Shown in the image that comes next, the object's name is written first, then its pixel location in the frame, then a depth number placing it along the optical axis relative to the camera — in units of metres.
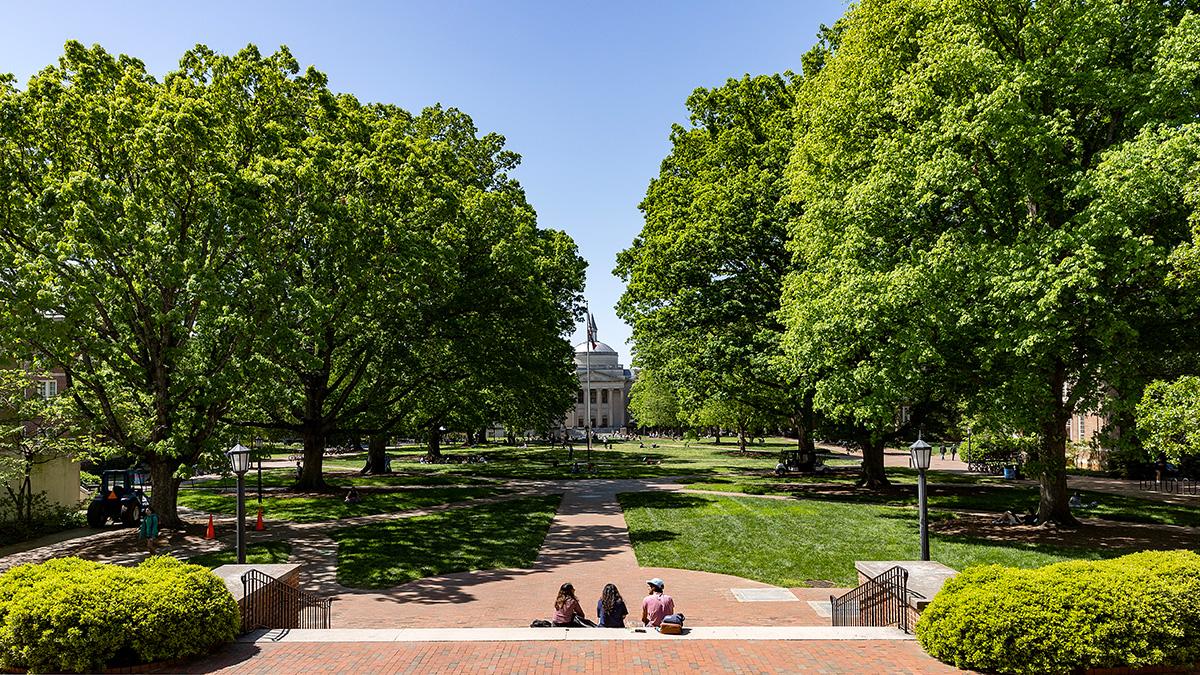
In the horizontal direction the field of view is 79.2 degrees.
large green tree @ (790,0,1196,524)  16.56
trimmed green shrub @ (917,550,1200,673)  8.70
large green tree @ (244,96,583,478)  24.28
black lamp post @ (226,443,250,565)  14.48
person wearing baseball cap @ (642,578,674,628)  11.74
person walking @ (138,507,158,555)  21.09
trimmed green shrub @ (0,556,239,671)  8.95
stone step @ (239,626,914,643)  10.37
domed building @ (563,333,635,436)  160.25
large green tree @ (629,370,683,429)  89.19
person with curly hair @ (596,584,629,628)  12.24
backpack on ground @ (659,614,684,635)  10.76
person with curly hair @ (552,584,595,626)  12.08
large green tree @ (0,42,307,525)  19.08
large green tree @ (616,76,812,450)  33.44
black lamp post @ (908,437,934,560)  13.89
